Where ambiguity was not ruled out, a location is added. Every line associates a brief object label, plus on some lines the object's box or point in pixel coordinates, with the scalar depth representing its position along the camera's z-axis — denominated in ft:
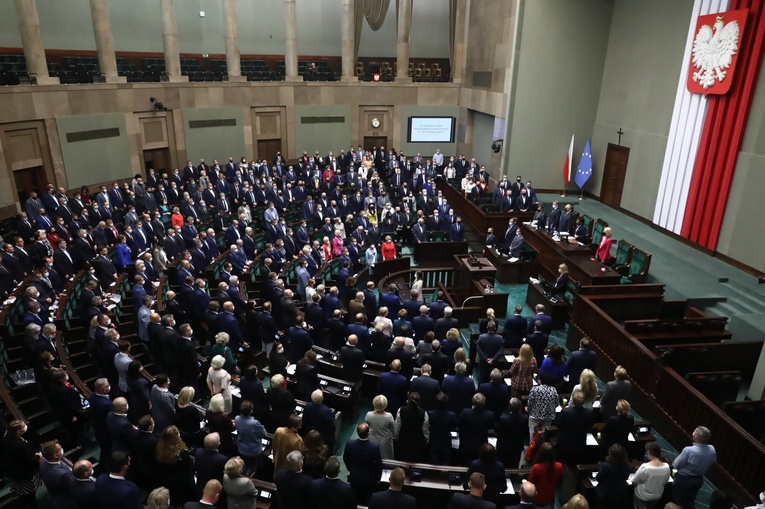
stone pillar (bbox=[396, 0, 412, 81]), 77.05
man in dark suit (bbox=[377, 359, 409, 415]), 20.40
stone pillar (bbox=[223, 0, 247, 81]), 68.74
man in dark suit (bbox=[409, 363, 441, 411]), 20.03
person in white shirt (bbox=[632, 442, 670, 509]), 15.81
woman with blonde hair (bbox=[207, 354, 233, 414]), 20.57
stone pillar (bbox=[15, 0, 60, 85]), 49.67
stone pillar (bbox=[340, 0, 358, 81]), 76.74
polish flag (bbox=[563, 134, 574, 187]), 62.49
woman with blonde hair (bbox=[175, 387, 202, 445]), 17.87
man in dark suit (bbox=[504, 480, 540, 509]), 13.23
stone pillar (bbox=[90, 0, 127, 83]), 56.65
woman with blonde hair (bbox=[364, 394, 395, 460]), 17.63
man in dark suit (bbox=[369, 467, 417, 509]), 13.75
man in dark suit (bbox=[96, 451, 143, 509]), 13.94
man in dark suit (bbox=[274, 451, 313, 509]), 14.69
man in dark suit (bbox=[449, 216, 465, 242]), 45.74
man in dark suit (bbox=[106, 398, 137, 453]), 16.48
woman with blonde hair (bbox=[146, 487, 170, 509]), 12.66
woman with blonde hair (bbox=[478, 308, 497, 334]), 25.11
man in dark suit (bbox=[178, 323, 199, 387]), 23.13
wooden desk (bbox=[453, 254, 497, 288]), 37.47
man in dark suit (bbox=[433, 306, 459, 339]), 26.02
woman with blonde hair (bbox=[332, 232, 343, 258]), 41.47
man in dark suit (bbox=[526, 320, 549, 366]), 25.24
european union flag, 60.80
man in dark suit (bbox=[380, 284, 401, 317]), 30.19
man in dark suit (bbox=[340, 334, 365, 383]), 22.98
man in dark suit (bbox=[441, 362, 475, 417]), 20.08
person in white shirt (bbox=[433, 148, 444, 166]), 72.36
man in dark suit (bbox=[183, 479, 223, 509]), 13.05
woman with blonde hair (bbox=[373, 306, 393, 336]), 25.95
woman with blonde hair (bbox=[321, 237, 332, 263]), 39.81
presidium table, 35.76
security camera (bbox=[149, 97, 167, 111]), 62.69
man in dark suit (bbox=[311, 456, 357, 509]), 14.30
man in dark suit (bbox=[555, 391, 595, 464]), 18.21
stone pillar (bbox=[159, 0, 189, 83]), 63.62
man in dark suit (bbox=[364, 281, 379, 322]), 30.45
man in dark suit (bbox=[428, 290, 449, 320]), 28.86
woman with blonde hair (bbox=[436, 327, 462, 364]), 23.00
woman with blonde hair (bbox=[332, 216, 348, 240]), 42.01
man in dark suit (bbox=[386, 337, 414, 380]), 22.62
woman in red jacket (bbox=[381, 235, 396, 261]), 42.06
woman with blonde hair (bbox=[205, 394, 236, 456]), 17.24
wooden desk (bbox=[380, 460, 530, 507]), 16.66
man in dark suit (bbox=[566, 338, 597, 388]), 22.44
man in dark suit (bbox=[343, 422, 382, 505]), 15.98
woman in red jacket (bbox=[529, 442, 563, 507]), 15.89
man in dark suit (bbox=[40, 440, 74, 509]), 14.84
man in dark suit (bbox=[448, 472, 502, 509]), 13.39
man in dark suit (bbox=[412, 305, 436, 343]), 26.73
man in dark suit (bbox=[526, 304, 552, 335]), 25.58
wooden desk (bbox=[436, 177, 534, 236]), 49.26
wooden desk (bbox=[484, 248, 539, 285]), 41.65
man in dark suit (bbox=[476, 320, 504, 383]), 24.41
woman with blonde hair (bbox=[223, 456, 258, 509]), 14.33
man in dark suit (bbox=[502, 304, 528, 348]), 27.17
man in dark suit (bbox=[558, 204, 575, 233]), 44.93
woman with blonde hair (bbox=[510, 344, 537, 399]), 21.53
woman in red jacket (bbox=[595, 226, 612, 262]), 38.50
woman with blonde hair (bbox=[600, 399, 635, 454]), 17.69
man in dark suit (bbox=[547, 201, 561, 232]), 46.57
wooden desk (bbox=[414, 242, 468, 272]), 44.68
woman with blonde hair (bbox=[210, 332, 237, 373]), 22.80
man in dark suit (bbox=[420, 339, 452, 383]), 22.48
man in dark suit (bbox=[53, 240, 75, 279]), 34.19
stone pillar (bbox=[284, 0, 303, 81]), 72.69
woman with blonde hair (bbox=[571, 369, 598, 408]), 18.52
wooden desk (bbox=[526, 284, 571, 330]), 33.76
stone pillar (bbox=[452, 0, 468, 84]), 78.33
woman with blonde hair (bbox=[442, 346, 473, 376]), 20.45
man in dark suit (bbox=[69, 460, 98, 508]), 14.24
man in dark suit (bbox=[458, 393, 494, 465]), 17.94
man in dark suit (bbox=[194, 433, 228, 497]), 15.34
